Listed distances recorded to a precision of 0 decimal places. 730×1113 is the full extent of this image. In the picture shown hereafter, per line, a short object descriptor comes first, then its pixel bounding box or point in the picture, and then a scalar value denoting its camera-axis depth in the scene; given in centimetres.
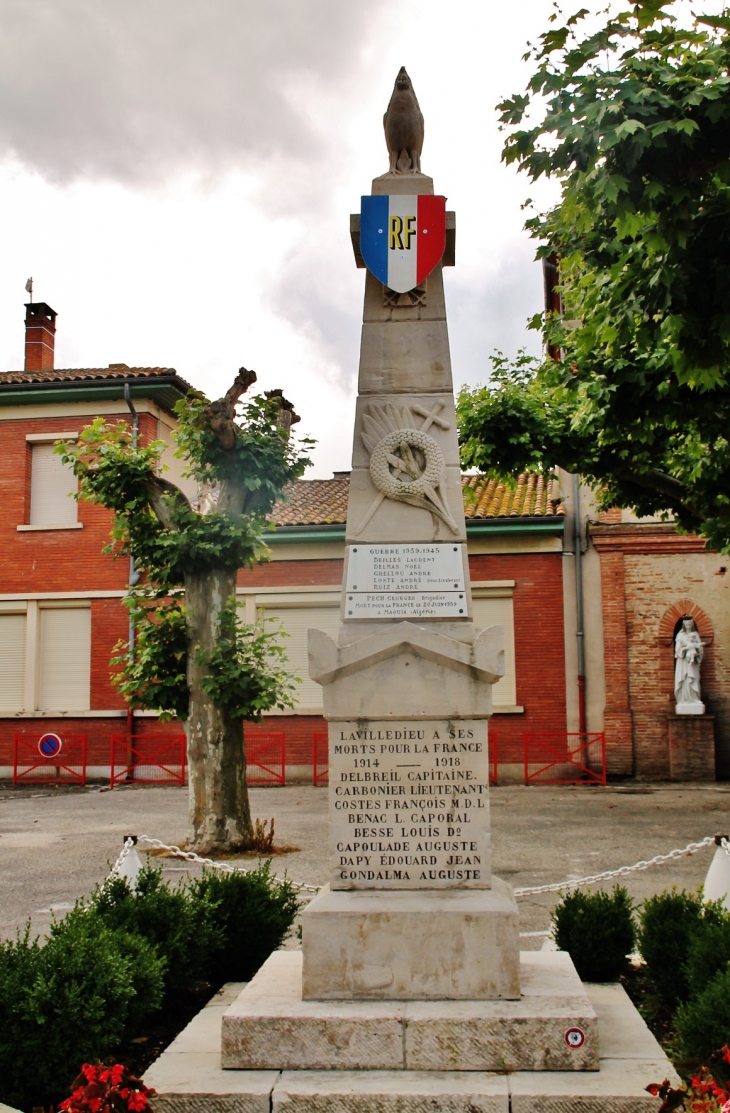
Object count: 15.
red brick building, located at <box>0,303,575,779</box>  2027
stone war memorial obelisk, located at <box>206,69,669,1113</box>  431
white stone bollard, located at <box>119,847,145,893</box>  659
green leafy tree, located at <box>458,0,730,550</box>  556
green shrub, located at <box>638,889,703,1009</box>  554
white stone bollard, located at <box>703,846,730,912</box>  648
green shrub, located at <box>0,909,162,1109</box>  425
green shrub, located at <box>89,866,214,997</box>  545
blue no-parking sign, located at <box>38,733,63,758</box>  2066
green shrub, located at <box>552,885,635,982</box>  579
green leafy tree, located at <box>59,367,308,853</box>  1134
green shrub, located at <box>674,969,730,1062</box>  426
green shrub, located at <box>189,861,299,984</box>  592
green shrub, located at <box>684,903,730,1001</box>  489
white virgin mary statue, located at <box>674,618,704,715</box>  1922
